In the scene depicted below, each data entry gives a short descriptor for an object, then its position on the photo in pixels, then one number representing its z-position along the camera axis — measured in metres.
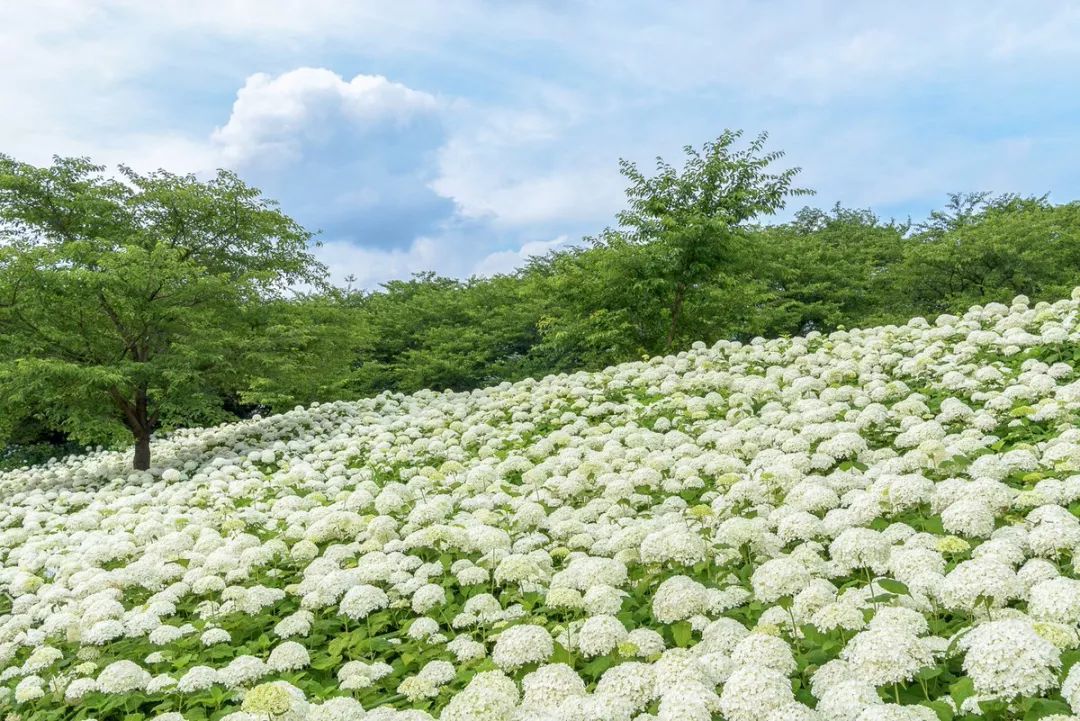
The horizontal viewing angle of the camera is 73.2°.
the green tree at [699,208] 18.12
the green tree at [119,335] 14.83
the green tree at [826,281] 27.89
